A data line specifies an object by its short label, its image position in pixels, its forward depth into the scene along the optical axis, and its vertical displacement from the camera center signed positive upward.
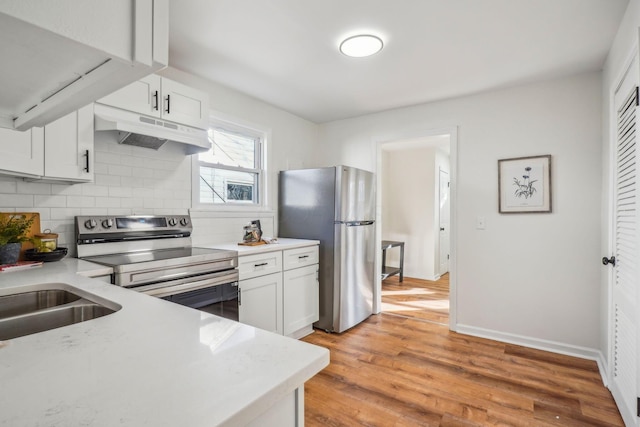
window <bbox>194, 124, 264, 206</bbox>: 3.00 +0.45
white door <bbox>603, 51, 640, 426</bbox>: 1.68 -0.23
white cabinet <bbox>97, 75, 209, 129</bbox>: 2.04 +0.78
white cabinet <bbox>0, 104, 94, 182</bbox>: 1.56 +0.33
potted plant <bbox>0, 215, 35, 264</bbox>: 1.60 -0.13
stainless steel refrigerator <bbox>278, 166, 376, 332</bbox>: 3.17 -0.13
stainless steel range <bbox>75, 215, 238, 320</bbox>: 1.82 -0.28
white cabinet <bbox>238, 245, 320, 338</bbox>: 2.53 -0.67
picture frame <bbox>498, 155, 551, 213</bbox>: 2.84 +0.28
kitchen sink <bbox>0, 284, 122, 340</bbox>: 0.98 -0.34
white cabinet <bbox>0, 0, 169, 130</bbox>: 0.42 +0.26
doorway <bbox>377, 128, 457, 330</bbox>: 5.61 +0.08
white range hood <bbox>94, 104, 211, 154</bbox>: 1.92 +0.55
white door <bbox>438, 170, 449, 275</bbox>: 6.04 -0.17
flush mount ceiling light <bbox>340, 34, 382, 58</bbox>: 2.19 +1.19
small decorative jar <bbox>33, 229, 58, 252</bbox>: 1.79 -0.17
